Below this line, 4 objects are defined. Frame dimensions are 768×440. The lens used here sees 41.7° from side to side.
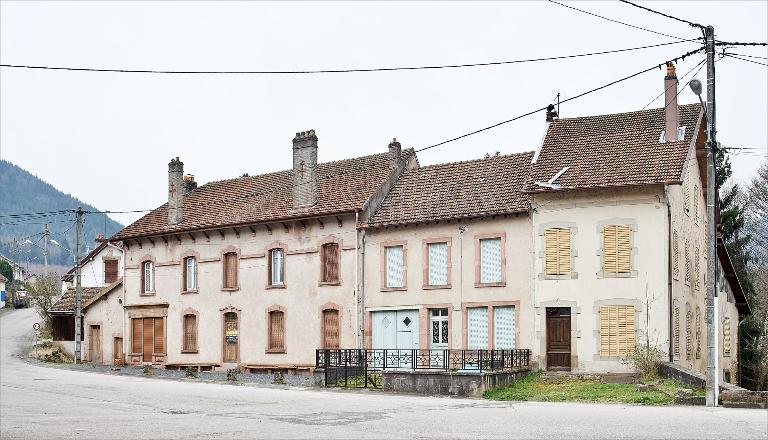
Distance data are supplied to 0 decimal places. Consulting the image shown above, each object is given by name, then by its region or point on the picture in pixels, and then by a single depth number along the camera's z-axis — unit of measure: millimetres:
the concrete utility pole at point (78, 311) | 49344
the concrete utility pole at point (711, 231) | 23969
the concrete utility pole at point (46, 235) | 79612
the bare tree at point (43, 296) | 68688
